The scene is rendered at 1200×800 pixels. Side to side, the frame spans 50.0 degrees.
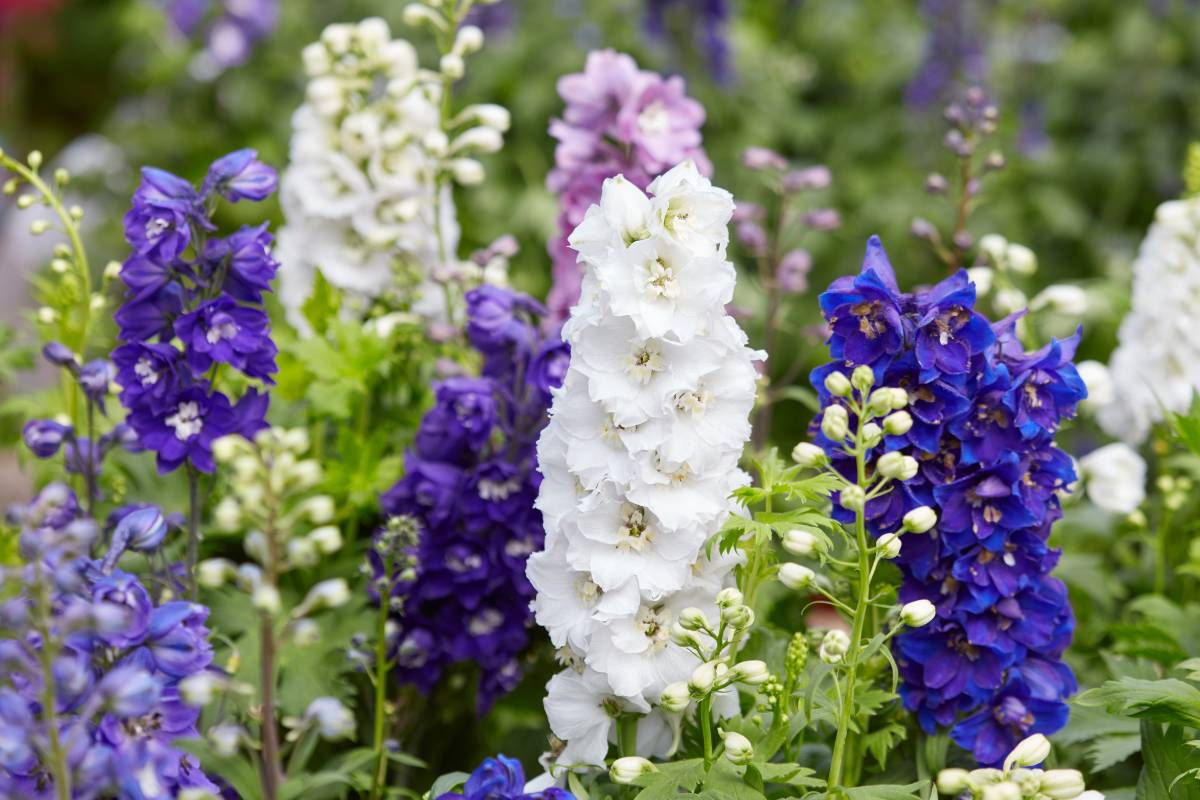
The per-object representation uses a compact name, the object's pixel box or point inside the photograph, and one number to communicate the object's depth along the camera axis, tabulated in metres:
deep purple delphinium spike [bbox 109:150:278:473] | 2.21
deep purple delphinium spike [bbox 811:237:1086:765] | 2.06
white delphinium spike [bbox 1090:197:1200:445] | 3.14
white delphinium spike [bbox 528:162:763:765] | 1.98
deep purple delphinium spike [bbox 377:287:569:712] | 2.51
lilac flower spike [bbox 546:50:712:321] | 2.81
